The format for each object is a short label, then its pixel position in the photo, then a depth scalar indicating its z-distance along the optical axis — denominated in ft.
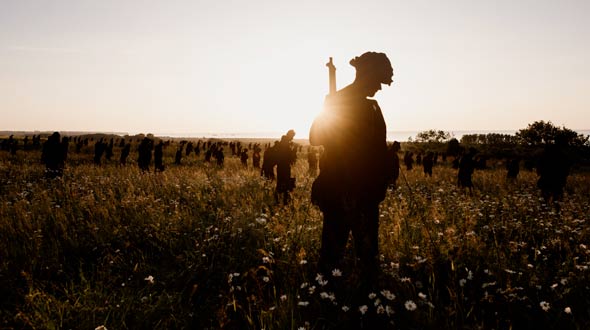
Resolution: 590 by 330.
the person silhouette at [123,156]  76.91
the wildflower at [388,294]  9.83
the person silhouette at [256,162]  75.56
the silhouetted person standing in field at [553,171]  33.40
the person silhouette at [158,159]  61.46
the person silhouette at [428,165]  65.77
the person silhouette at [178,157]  88.02
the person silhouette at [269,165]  42.83
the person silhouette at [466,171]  46.32
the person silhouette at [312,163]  67.85
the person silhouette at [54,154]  50.57
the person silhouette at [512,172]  61.41
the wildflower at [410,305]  9.37
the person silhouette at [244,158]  85.20
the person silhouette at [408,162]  79.45
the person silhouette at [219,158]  86.80
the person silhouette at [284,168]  31.50
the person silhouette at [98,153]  79.28
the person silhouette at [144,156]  58.65
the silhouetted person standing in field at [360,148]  12.23
